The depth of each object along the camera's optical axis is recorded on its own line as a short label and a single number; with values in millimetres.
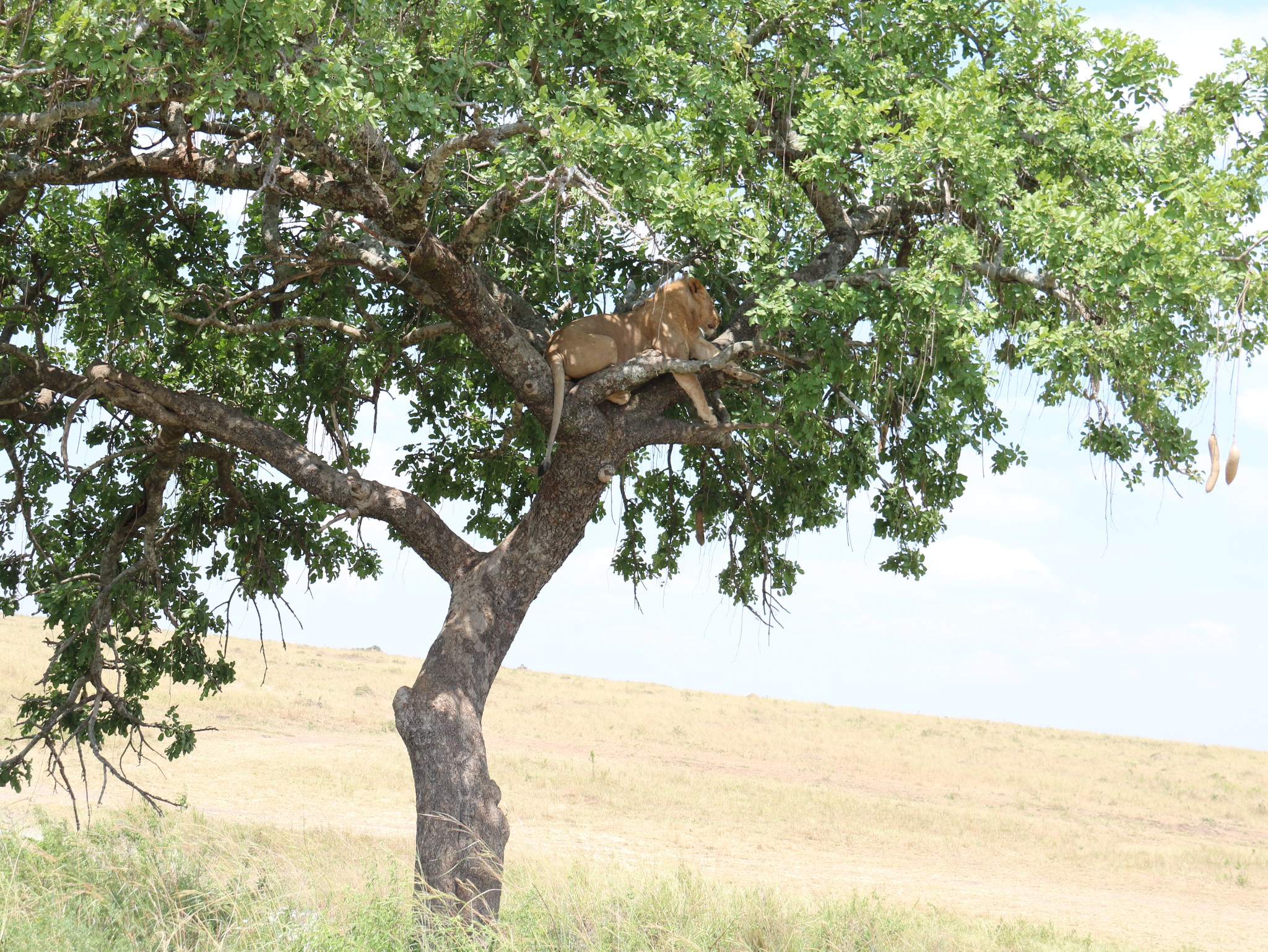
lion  18391
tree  13695
